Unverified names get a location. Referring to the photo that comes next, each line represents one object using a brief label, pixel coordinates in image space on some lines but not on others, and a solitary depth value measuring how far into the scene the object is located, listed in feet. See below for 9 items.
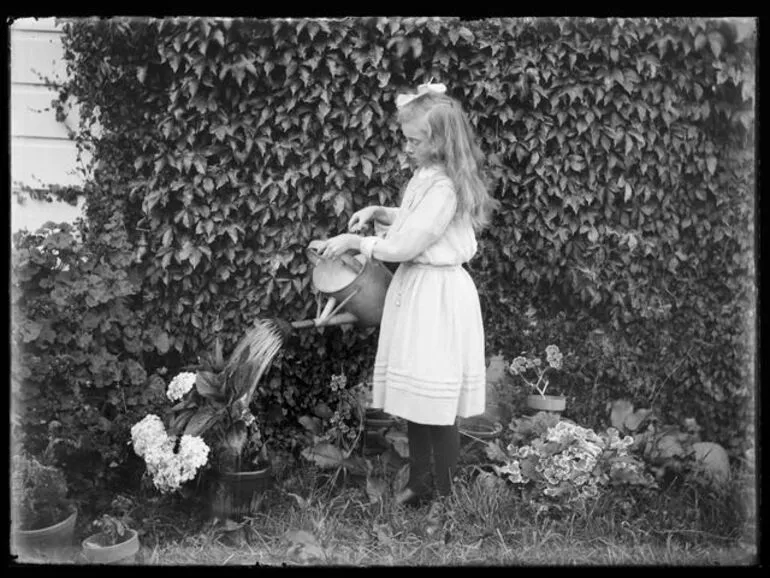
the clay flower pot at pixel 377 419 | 15.05
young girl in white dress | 12.05
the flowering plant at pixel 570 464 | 12.91
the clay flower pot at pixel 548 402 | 14.51
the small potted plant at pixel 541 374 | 14.29
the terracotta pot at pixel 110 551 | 12.01
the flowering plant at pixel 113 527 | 12.16
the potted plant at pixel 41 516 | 12.19
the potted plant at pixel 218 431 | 12.37
